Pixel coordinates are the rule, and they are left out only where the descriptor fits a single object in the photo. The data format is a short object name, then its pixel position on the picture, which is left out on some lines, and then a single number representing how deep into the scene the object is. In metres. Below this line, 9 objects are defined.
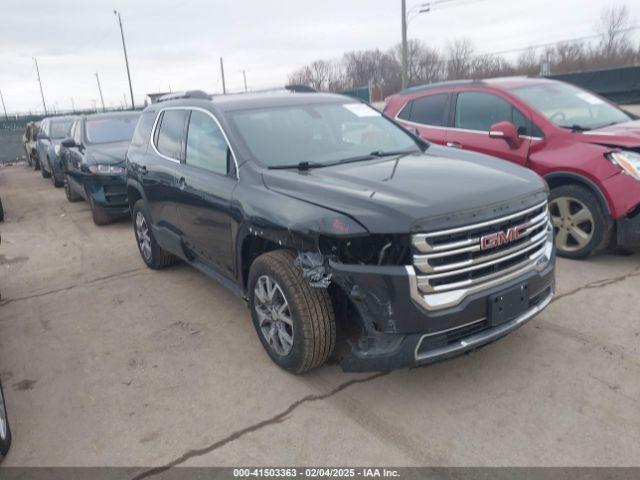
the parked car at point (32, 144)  18.06
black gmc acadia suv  2.75
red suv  4.86
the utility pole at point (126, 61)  35.94
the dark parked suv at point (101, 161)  8.21
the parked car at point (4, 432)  2.77
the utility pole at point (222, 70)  51.53
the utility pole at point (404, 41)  24.75
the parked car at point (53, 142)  12.45
